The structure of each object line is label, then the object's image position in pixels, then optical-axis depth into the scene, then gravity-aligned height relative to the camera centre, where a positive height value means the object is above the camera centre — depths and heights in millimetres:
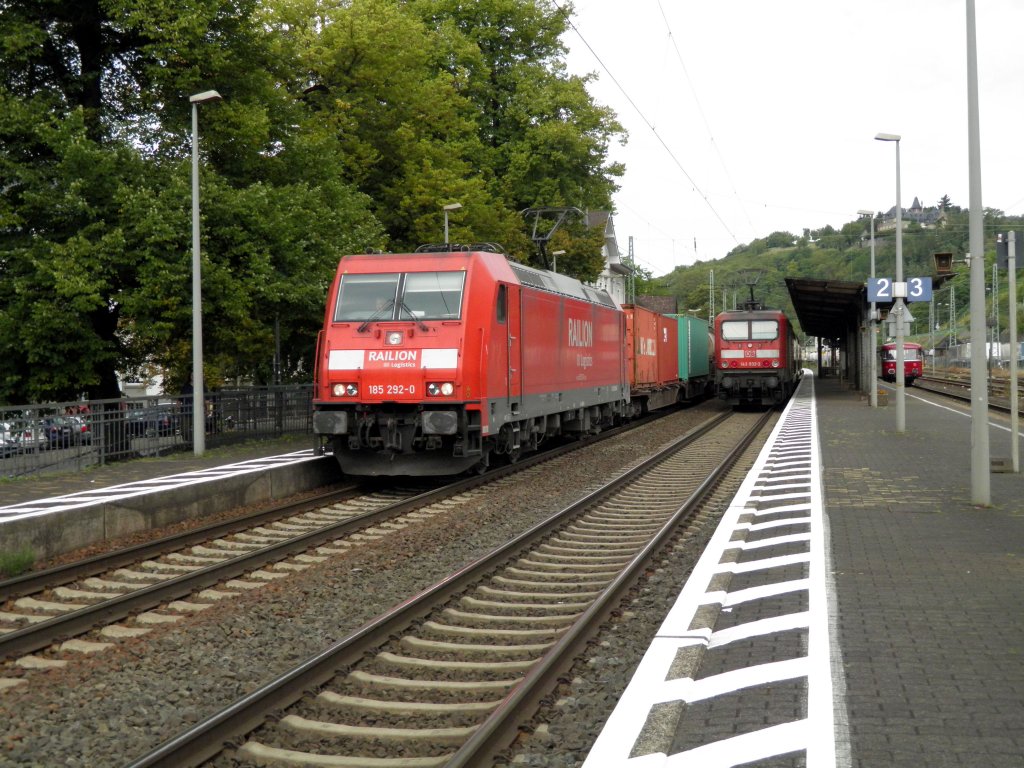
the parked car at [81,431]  16203 -781
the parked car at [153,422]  17828 -731
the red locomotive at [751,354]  35000 +574
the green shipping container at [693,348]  39281 +978
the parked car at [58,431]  15797 -770
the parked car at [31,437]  15297 -821
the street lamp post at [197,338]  17500 +669
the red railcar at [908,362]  58688 +475
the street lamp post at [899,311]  22508 +1319
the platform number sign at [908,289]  26703 +2049
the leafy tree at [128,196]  18266 +3319
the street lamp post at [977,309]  11508 +656
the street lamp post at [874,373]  31423 -99
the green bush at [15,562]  9648 -1659
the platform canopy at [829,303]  33531 +2567
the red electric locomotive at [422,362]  14359 +191
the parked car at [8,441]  15002 -863
